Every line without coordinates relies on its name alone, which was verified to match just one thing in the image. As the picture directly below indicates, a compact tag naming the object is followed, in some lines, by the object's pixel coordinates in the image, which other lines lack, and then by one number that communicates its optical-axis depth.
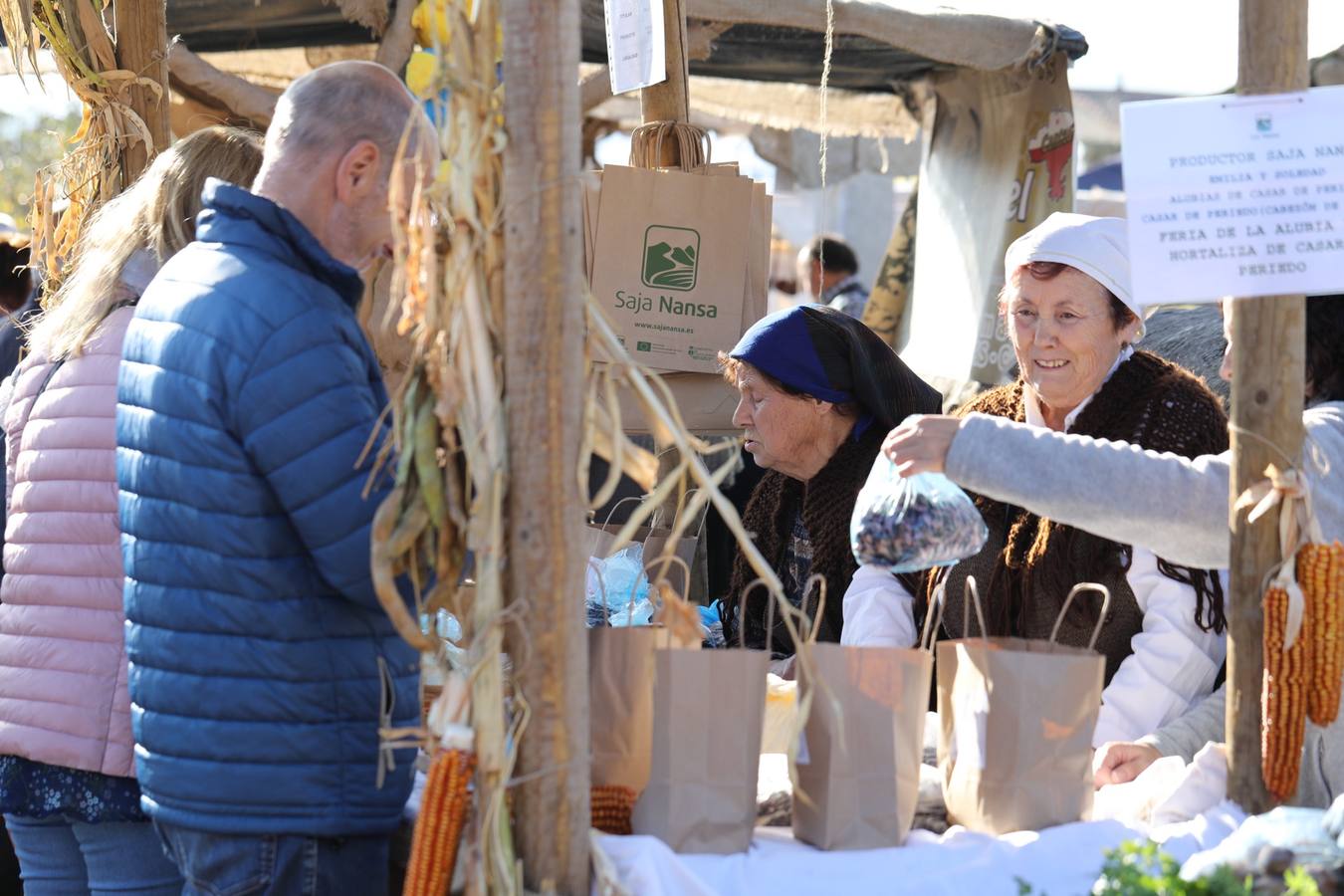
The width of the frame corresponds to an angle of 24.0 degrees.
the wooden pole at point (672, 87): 4.38
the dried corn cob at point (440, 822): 2.76
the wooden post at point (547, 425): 2.76
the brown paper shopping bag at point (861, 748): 2.88
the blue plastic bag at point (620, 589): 3.76
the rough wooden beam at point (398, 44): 5.26
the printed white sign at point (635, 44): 3.81
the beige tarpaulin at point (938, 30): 5.39
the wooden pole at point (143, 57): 3.84
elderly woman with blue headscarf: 3.80
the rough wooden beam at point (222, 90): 5.17
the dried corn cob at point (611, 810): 2.92
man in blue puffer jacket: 2.87
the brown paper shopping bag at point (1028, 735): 2.89
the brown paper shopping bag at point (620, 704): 2.97
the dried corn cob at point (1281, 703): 2.83
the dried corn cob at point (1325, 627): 2.82
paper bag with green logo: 4.10
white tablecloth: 2.81
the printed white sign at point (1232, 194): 2.81
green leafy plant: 2.63
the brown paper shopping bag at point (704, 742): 2.85
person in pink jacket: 3.11
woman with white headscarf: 3.30
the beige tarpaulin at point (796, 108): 6.86
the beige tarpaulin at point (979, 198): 5.48
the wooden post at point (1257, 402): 2.84
